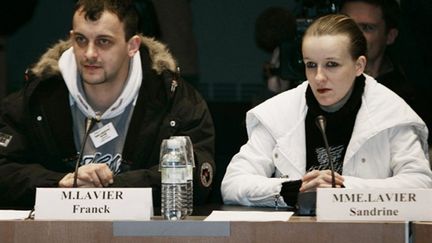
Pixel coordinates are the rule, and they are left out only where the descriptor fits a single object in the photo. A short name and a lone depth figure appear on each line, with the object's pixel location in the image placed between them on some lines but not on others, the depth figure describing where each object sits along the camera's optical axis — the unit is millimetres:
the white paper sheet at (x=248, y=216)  6176
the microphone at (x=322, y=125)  6748
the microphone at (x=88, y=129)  6926
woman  7801
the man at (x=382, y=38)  9828
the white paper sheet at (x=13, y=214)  6449
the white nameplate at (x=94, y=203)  6250
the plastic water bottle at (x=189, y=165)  6809
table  5898
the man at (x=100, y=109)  8367
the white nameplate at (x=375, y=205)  6061
